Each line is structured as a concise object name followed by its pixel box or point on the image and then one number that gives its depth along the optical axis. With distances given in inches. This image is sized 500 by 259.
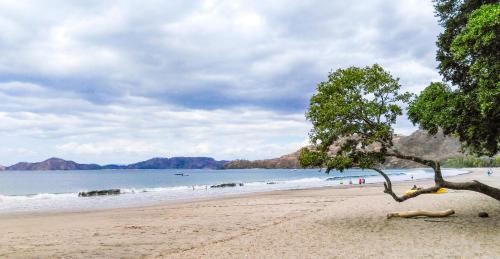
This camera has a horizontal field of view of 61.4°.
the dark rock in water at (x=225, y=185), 3366.1
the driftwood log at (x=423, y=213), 823.1
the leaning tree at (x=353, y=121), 774.5
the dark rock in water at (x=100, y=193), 2531.7
